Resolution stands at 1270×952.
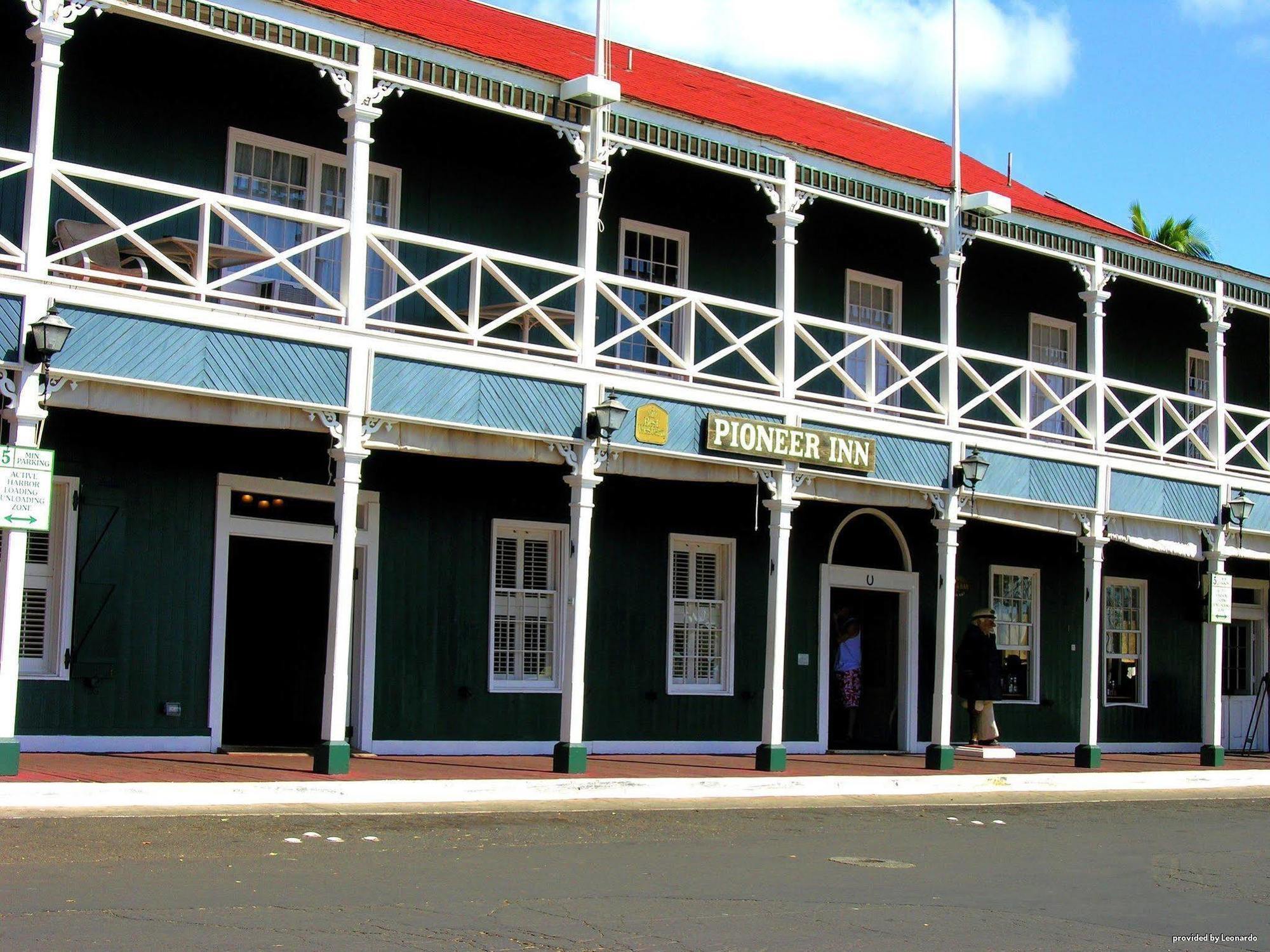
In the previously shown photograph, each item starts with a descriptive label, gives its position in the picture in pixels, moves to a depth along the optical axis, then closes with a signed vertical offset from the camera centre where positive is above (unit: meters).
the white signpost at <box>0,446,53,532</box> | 11.67 +0.90
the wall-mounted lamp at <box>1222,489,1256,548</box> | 20.36 +1.80
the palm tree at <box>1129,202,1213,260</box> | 42.84 +10.87
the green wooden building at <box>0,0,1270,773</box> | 13.46 +1.99
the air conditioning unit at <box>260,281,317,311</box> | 15.60 +3.12
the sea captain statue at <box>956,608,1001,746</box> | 19.61 -0.18
